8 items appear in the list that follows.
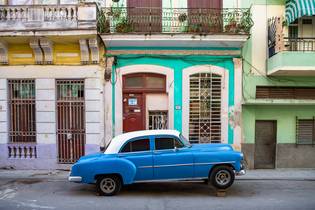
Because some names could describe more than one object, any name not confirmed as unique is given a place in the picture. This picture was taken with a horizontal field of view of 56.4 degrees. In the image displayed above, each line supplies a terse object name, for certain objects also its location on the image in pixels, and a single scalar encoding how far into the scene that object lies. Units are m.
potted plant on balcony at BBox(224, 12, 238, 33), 10.12
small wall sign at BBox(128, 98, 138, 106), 10.71
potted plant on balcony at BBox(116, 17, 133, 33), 10.04
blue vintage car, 7.41
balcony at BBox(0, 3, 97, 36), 9.70
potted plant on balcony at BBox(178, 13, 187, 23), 10.30
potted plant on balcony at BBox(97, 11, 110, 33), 9.98
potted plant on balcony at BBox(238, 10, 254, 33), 10.05
